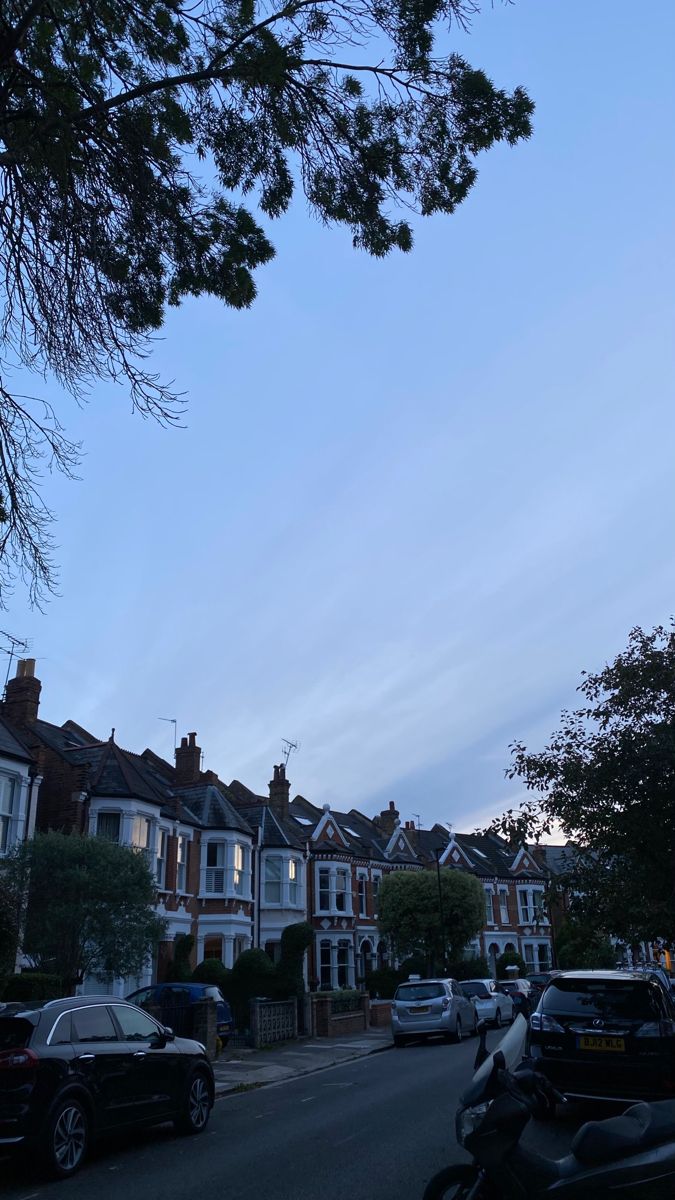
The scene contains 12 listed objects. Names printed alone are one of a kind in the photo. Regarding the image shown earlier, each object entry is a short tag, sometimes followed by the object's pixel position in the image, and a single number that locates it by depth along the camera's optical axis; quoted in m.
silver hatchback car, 23.73
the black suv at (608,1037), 9.02
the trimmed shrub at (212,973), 27.91
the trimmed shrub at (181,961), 29.81
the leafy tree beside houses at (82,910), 20.09
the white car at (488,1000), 27.64
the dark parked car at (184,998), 18.39
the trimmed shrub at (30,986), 16.62
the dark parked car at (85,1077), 8.23
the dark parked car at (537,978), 35.93
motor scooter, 4.51
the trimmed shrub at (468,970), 46.03
